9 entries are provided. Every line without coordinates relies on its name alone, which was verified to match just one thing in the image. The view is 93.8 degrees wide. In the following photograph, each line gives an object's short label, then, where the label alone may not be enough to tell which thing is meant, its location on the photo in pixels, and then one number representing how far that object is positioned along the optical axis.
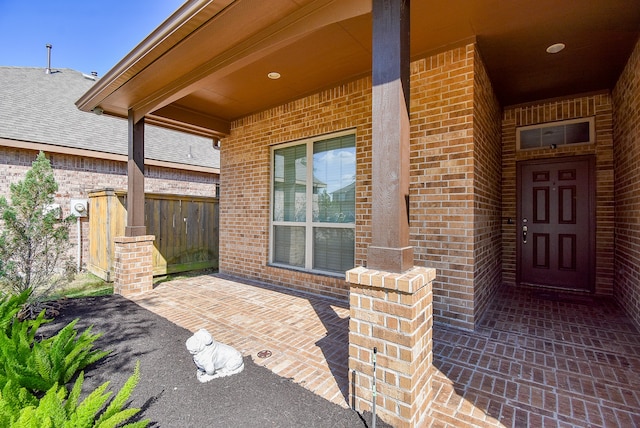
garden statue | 2.25
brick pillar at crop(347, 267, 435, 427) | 1.70
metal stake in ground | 1.63
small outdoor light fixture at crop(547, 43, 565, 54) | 3.16
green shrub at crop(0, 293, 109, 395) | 1.98
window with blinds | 4.38
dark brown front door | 4.48
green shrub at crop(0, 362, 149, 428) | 1.40
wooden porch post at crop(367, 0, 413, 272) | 1.86
